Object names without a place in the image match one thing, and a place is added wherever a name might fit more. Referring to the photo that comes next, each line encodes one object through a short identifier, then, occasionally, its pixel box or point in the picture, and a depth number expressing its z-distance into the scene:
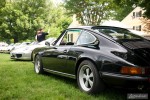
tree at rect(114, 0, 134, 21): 63.21
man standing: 13.77
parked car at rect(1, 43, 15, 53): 27.97
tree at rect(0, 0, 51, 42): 50.25
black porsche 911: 4.28
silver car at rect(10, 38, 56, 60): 12.25
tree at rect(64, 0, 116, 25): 34.44
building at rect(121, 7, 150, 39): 41.67
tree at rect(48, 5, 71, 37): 61.14
